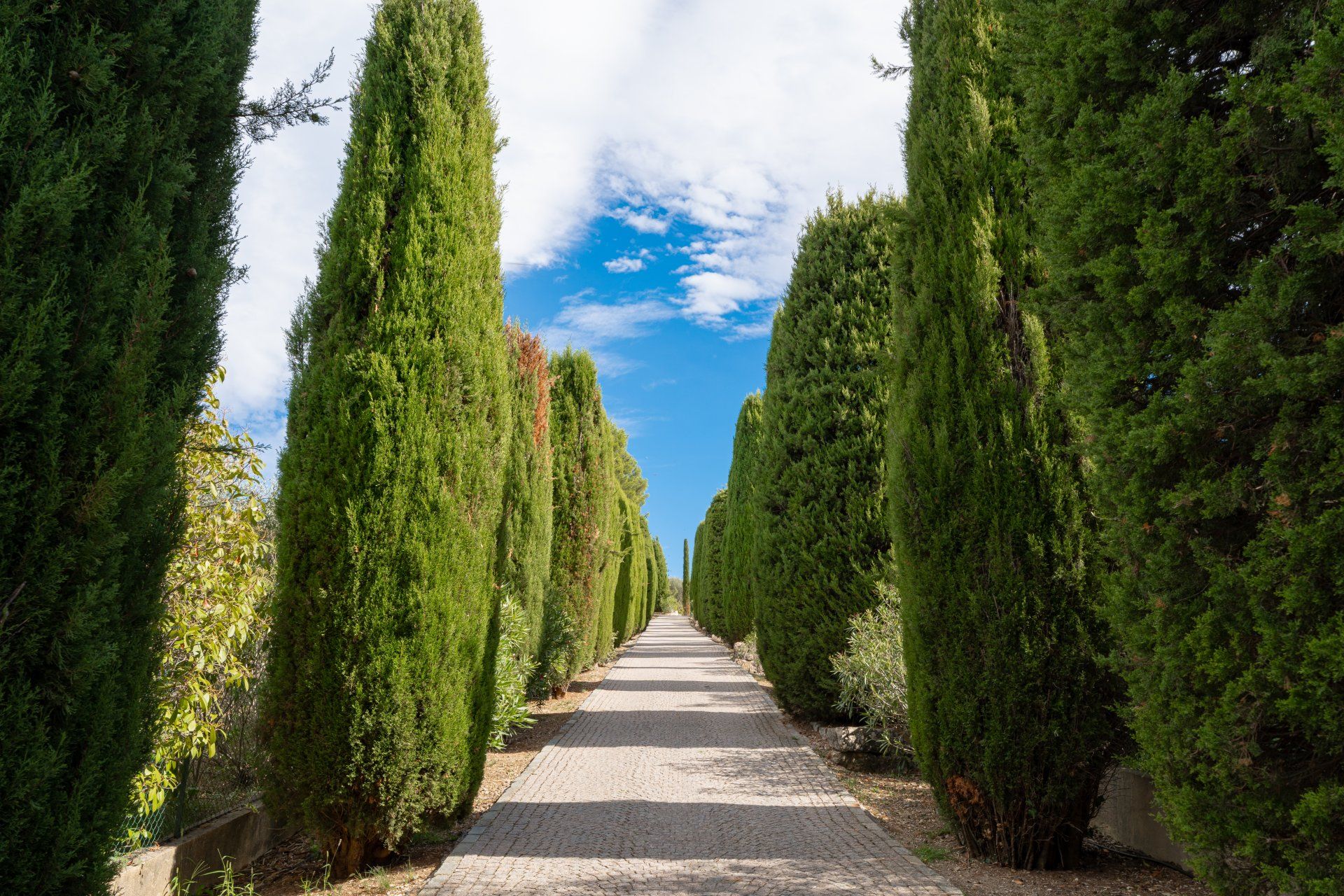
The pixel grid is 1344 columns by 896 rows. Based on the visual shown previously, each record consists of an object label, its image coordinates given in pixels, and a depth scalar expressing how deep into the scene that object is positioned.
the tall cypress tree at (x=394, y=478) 4.57
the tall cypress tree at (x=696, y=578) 40.14
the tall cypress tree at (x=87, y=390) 2.28
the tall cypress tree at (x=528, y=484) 9.86
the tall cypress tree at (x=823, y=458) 9.05
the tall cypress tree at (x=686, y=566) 61.06
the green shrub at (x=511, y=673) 7.94
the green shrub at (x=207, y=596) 4.13
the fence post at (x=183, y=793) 4.39
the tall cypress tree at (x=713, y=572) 27.70
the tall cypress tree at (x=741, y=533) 18.83
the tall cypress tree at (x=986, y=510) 4.47
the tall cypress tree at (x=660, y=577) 51.46
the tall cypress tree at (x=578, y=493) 13.17
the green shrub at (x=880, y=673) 7.16
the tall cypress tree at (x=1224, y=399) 2.27
